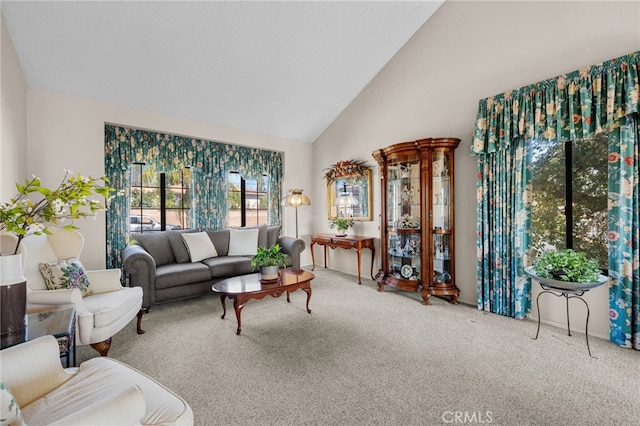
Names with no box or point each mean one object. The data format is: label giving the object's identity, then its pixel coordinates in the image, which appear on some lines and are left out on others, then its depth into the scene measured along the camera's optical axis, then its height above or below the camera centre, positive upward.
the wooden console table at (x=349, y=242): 4.45 -0.49
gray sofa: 3.23 -0.69
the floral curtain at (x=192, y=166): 3.92 +0.80
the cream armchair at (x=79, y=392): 0.95 -0.76
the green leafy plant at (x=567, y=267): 2.29 -0.49
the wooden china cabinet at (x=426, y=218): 3.54 -0.09
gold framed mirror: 4.86 +0.28
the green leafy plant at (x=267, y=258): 3.08 -0.50
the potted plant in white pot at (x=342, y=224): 4.91 -0.21
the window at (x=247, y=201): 5.19 +0.24
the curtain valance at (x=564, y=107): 2.39 +1.01
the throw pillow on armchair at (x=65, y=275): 2.31 -0.51
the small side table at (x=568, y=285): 2.24 -0.62
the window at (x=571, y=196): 2.69 +0.14
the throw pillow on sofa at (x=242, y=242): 4.44 -0.46
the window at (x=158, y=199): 4.28 +0.24
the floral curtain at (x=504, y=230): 3.02 -0.22
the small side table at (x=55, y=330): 1.40 -0.62
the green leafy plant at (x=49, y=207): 1.37 +0.04
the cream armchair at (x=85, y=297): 2.06 -0.66
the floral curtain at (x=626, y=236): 2.39 -0.23
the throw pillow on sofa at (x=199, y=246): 4.00 -0.48
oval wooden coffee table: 2.71 -0.76
